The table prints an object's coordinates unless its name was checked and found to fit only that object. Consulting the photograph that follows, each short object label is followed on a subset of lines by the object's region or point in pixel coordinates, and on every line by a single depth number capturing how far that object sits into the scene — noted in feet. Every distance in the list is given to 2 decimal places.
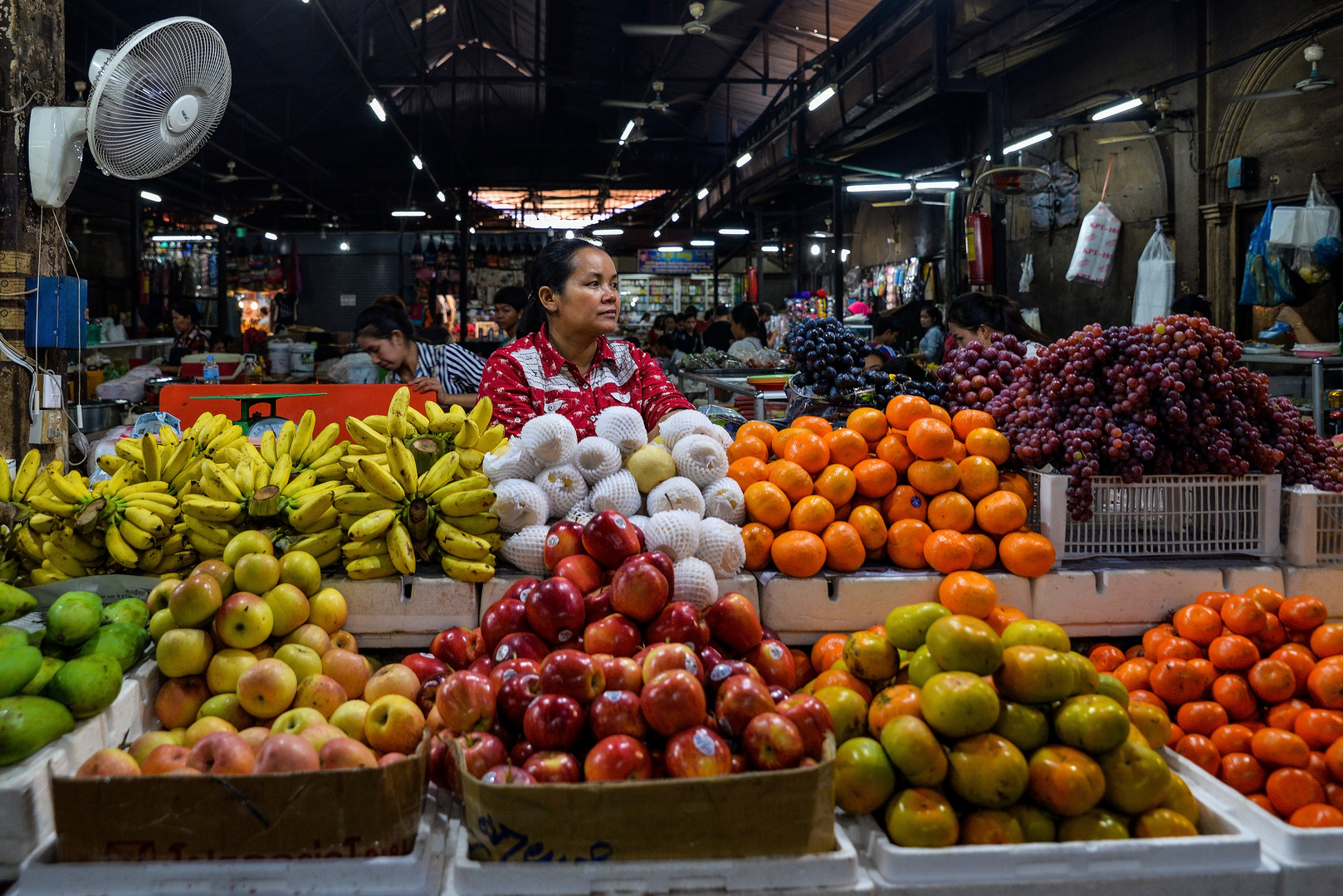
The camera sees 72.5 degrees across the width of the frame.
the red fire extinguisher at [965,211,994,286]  28.86
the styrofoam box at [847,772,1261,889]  5.05
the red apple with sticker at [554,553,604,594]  6.73
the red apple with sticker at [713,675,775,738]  5.35
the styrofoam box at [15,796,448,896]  4.85
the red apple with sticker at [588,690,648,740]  5.31
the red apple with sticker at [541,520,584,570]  7.09
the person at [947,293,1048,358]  16.58
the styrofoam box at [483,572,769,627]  7.54
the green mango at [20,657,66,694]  5.73
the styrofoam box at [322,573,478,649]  7.52
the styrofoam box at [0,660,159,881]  5.03
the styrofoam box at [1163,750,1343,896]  5.18
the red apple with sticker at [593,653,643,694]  5.63
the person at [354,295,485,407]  16.56
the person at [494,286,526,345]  20.83
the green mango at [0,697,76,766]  5.20
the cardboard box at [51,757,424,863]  4.88
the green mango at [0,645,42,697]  5.50
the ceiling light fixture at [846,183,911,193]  34.52
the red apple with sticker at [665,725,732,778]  5.01
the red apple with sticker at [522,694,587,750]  5.26
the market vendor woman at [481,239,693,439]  9.92
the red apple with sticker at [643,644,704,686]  5.62
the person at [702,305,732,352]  44.34
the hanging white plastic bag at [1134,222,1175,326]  26.40
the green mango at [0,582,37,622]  6.73
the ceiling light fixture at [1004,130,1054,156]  25.68
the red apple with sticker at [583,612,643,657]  6.07
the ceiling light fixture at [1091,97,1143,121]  22.06
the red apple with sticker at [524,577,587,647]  6.23
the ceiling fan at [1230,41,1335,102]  18.89
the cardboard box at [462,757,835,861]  4.80
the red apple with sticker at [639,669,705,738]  5.25
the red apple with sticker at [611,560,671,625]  6.24
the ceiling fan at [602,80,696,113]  32.91
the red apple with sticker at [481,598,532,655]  6.44
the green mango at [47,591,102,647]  6.27
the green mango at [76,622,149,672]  6.36
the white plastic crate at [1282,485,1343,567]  8.22
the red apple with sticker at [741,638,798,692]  6.49
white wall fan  11.08
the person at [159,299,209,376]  29.58
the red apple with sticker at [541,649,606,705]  5.49
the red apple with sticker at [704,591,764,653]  6.40
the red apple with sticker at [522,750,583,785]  5.07
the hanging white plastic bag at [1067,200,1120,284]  28.37
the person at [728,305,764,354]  34.06
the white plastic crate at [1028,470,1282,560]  8.27
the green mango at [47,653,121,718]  5.74
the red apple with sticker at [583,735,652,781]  5.04
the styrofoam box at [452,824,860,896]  4.85
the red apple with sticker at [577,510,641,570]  6.80
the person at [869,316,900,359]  28.58
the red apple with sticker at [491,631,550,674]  6.08
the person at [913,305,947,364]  30.48
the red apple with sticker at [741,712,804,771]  5.05
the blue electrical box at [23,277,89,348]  12.16
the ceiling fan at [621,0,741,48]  25.34
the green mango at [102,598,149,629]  6.82
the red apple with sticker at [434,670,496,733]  5.53
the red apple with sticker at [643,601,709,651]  6.12
